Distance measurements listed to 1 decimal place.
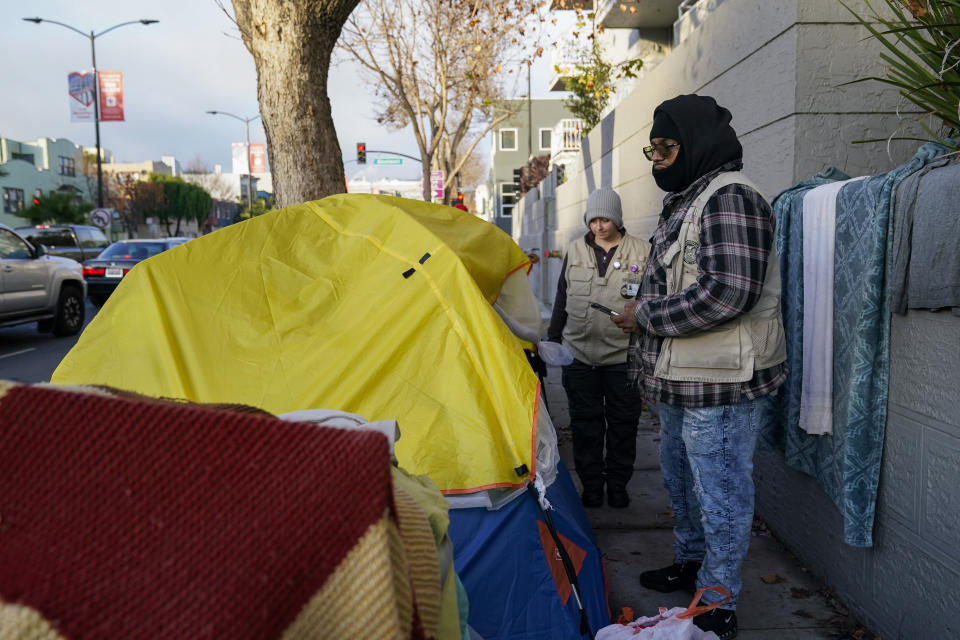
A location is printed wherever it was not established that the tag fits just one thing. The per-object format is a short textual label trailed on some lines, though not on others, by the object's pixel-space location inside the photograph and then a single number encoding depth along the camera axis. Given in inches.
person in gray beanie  166.9
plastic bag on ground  92.2
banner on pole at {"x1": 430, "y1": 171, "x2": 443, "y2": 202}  932.5
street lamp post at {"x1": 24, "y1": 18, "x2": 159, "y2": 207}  1031.6
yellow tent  103.2
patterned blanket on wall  103.5
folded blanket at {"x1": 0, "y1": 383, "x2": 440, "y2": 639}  31.4
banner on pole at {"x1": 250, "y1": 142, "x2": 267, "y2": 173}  2080.5
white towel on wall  115.3
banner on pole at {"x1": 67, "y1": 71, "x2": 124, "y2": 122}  1063.0
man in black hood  97.4
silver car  397.7
